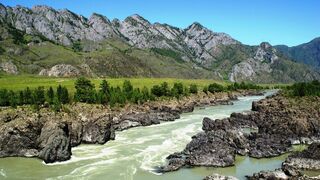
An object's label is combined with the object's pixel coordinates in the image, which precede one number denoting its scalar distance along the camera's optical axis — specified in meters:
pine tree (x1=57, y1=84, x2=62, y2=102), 72.96
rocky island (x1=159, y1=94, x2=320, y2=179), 47.77
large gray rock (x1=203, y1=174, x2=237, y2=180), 40.89
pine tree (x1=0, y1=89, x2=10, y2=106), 67.69
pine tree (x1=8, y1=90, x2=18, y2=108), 65.45
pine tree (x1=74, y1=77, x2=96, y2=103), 77.03
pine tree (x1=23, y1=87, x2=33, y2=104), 68.67
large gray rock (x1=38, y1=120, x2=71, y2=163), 54.06
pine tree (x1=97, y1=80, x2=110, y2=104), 83.45
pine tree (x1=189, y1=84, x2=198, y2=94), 125.85
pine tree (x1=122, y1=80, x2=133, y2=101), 97.29
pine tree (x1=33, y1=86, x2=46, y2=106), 68.14
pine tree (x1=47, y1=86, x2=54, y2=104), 73.19
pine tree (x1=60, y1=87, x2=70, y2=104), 72.95
